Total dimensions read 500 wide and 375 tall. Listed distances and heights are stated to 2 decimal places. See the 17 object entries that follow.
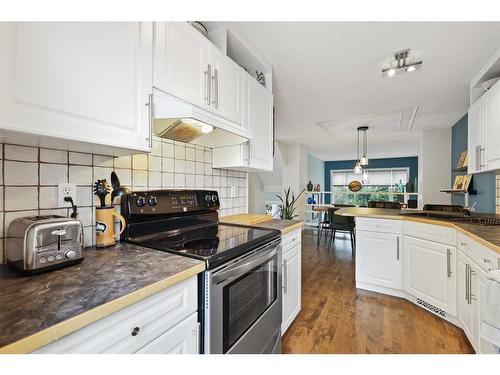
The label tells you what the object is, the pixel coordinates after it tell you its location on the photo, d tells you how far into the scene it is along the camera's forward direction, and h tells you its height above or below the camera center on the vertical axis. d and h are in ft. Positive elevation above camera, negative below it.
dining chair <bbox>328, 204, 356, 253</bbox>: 12.98 -2.12
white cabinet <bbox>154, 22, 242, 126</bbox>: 3.68 +2.23
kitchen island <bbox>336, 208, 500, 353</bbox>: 4.56 -2.05
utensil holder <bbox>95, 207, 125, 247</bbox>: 3.47 -0.60
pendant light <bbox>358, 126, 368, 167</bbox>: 13.25 +3.56
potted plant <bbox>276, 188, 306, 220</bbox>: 13.28 -1.53
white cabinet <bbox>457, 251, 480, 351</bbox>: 4.74 -2.50
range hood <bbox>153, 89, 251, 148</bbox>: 3.61 +1.19
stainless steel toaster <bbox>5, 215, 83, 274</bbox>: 2.36 -0.63
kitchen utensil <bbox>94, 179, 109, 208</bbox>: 3.58 -0.04
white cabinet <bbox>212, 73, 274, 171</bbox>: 5.83 +1.49
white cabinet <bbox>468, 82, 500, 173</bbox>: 5.77 +1.61
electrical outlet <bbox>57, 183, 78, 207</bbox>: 3.32 -0.08
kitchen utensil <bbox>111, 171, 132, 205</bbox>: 3.61 -0.07
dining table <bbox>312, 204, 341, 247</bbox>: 14.62 -1.58
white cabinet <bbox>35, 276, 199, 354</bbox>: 1.77 -1.31
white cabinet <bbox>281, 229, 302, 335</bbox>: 5.37 -2.28
